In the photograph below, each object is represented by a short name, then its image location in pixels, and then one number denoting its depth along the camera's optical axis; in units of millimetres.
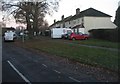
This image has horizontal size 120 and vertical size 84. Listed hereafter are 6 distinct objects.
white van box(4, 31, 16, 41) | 18036
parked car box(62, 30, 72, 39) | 18534
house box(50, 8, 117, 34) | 24523
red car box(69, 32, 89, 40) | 17416
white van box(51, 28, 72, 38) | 20572
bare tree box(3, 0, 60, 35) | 16481
